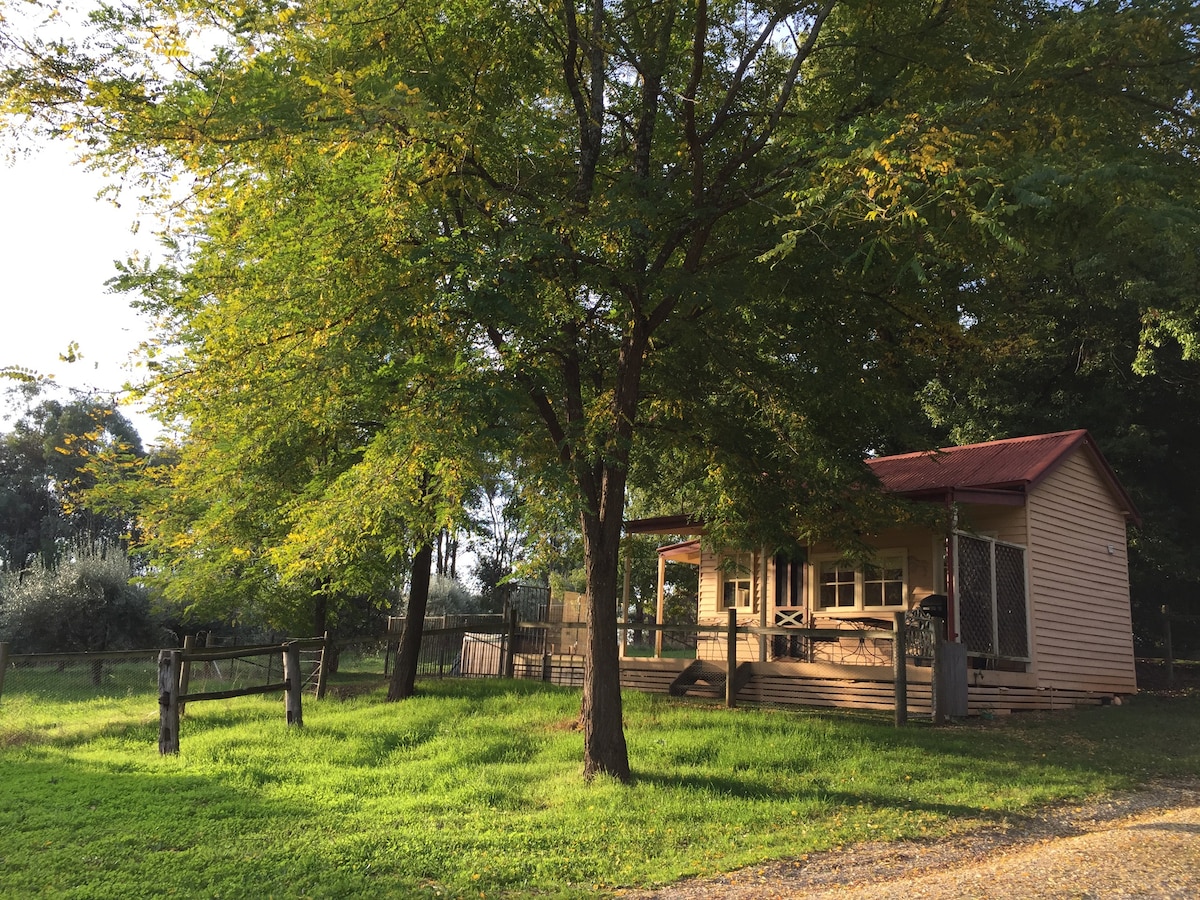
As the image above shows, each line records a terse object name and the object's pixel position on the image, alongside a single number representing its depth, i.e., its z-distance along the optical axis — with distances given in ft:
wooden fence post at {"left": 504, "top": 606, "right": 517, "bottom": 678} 62.59
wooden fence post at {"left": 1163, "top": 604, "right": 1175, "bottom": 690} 76.74
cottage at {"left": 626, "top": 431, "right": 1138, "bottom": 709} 47.21
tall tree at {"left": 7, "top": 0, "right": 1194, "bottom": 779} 25.35
